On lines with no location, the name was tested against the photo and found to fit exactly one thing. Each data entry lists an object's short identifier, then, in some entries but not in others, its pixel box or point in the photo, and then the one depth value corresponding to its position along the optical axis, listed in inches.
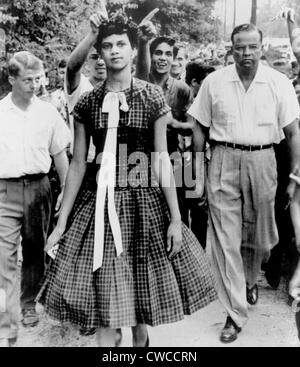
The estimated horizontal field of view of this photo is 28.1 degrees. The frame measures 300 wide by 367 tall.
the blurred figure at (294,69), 180.2
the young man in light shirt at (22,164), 149.6
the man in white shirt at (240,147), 150.5
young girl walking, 126.1
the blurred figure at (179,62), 167.6
